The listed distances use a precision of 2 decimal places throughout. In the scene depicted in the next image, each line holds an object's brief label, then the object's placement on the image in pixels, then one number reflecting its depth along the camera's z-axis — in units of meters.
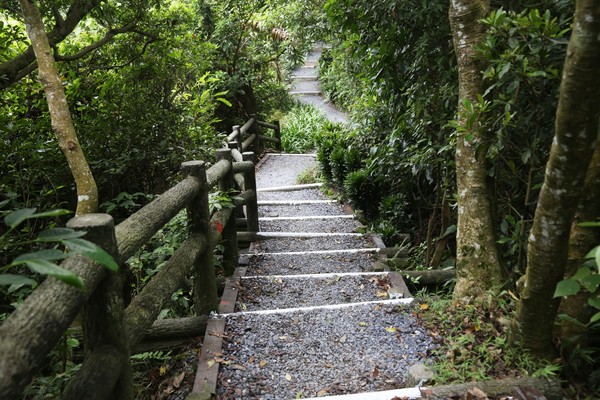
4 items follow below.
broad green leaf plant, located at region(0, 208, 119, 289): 0.96
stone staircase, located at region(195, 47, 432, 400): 2.59
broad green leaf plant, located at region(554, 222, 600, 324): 1.77
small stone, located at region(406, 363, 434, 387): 2.44
